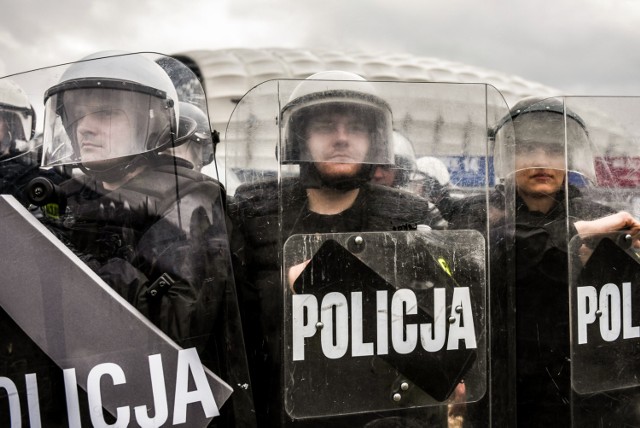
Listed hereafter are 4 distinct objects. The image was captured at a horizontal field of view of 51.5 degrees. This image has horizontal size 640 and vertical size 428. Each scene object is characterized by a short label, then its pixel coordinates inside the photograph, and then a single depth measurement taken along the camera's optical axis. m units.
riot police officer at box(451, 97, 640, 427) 1.78
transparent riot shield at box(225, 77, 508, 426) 1.59
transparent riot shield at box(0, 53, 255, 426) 1.40
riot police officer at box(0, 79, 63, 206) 1.41
